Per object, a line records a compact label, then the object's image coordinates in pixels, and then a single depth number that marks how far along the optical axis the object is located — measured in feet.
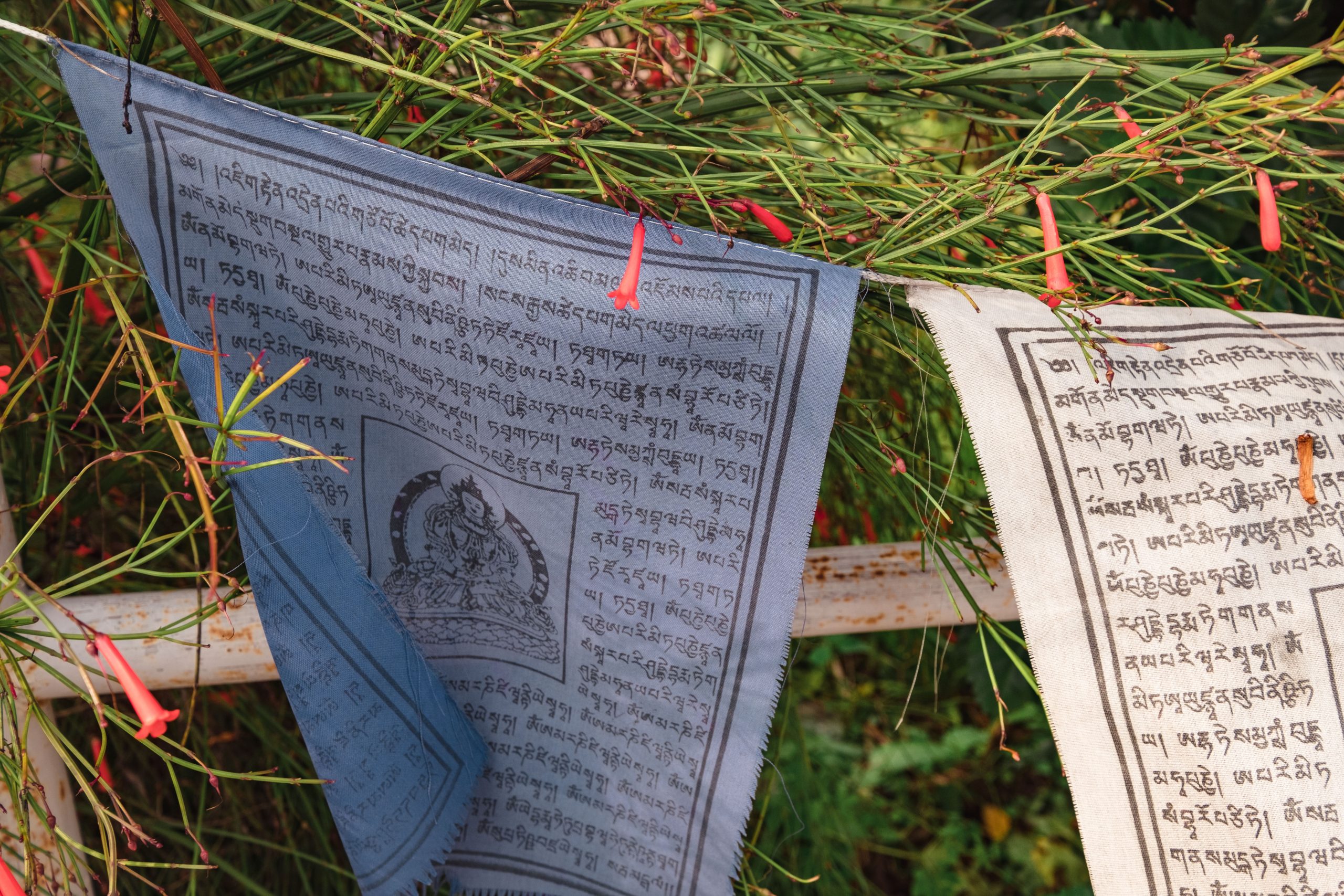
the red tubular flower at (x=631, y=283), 1.44
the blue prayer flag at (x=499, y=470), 1.55
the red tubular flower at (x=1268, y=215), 1.50
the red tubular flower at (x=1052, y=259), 1.48
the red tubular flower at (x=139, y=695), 1.11
